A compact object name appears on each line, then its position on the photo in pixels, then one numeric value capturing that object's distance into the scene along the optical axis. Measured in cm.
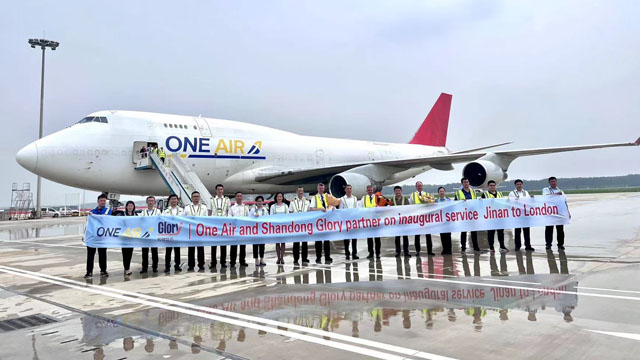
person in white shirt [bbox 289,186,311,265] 913
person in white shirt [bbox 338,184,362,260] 932
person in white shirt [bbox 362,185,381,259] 885
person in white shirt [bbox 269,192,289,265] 908
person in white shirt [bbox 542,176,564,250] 916
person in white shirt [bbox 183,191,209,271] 838
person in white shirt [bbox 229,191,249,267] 860
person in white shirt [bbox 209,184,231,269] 909
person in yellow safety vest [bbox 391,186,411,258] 897
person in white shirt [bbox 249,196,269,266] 893
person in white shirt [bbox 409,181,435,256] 962
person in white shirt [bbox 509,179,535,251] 913
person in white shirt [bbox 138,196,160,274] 817
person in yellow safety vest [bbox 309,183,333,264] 870
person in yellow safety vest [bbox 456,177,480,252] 973
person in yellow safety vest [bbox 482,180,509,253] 921
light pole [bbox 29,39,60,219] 3700
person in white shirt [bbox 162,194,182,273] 826
